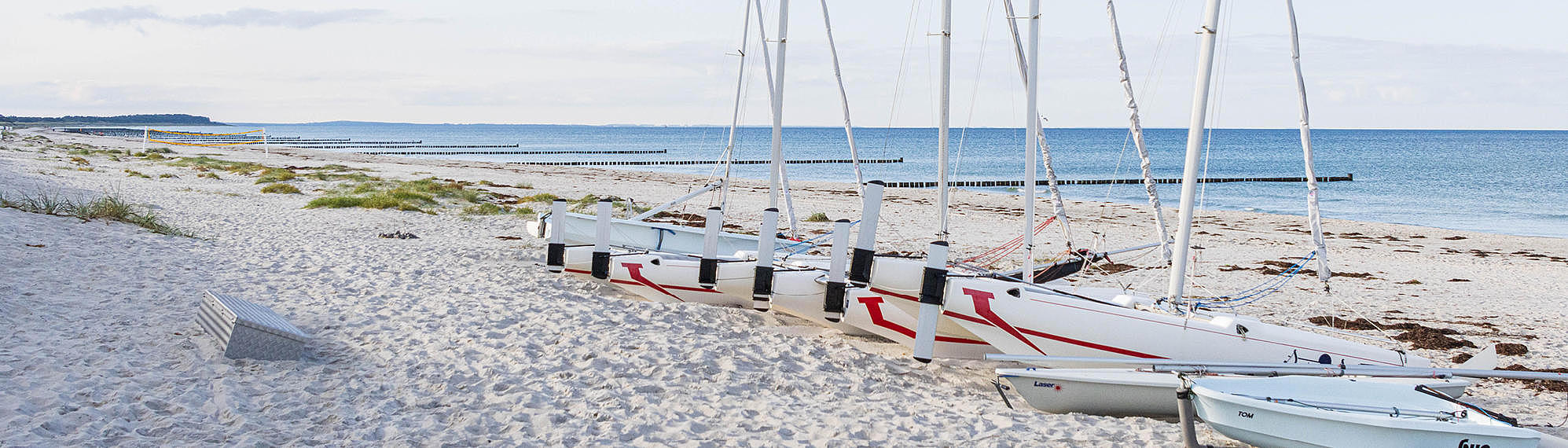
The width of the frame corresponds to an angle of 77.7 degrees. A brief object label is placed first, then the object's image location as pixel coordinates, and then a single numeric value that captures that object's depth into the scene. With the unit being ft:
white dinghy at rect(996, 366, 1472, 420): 25.79
